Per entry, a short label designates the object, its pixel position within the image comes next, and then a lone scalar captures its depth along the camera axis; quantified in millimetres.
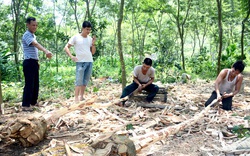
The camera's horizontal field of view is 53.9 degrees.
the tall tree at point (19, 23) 10008
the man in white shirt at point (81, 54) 5508
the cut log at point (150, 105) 5771
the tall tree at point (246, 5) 10367
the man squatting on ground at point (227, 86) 5547
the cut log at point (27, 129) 3287
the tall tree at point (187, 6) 13995
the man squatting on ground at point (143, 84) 6160
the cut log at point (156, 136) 3244
